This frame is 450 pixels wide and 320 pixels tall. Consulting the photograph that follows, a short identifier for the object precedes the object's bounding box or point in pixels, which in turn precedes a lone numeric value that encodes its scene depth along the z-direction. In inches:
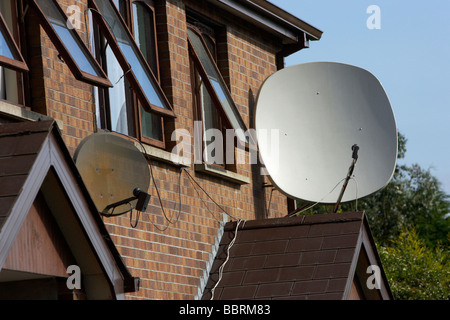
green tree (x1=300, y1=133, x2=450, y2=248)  1470.2
